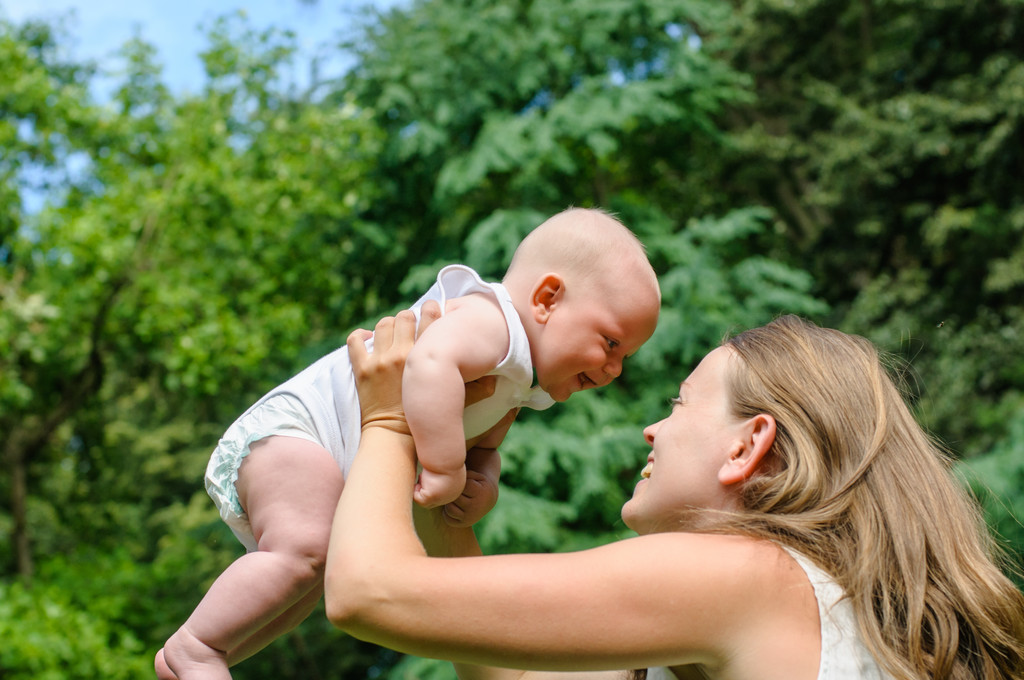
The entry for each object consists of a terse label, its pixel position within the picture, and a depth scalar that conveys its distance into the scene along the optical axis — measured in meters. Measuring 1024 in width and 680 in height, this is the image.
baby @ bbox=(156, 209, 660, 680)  1.44
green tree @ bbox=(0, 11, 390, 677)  8.20
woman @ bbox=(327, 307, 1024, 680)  1.17
